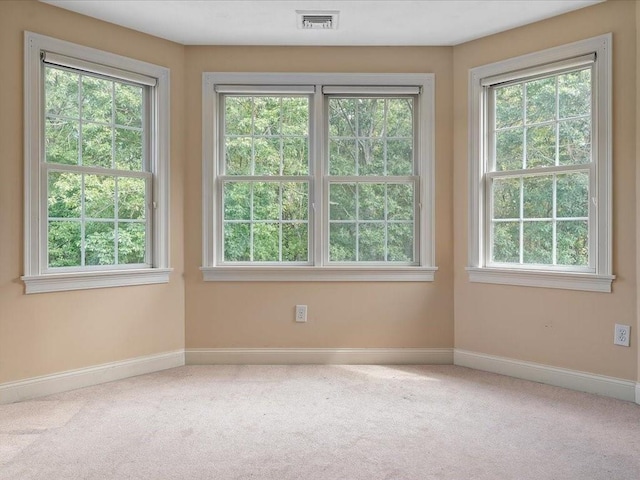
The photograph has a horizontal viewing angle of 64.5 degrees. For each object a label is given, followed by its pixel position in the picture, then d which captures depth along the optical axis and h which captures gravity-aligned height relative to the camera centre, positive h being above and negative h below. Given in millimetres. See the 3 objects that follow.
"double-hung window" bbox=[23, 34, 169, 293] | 3246 +505
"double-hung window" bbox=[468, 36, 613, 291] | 3299 +490
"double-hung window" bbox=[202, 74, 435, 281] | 4020 +472
